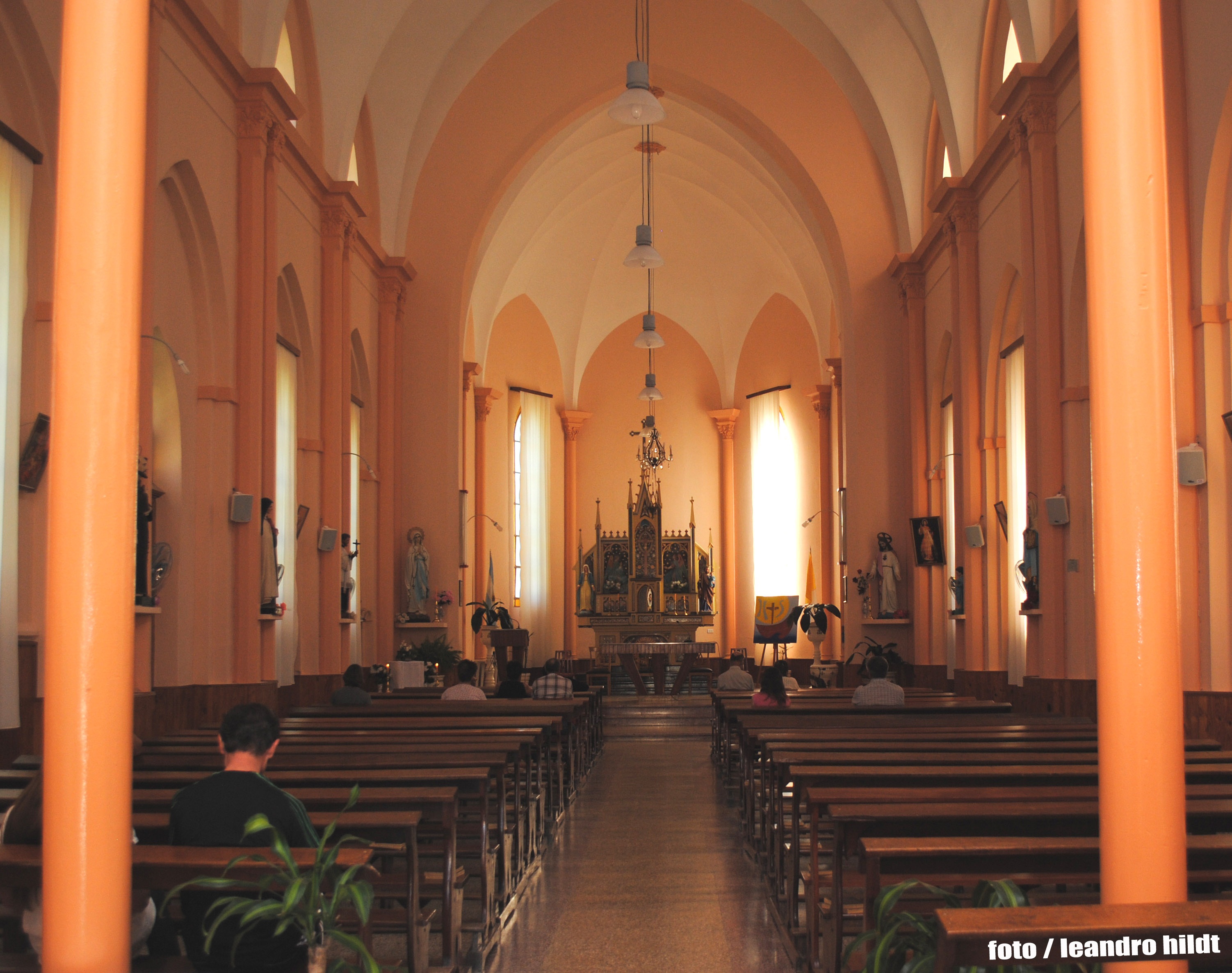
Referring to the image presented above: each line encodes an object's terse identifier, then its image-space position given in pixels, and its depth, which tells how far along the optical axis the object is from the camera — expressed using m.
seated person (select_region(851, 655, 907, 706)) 9.65
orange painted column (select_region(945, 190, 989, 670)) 13.52
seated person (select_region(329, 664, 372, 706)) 10.35
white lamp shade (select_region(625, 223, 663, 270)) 15.04
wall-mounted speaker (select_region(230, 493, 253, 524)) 10.57
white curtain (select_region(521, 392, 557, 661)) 23.91
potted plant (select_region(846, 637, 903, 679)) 15.95
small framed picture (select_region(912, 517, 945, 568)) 15.45
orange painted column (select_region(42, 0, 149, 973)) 2.72
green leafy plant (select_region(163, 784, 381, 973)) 2.65
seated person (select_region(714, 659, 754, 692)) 13.41
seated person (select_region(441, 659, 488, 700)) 11.16
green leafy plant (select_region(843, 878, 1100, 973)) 2.62
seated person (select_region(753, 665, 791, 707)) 9.81
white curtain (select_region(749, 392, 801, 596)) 24.38
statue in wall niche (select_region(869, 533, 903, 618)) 16.20
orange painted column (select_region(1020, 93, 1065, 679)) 10.63
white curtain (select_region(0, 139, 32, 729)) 6.91
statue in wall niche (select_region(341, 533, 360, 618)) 14.52
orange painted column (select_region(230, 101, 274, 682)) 10.69
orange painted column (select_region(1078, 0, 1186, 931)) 2.78
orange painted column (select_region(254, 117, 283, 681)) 11.18
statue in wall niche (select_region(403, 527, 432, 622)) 16.28
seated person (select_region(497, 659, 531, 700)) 12.22
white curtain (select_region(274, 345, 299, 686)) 12.32
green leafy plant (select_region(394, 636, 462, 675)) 15.64
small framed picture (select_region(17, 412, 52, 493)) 7.21
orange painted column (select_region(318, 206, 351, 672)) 13.74
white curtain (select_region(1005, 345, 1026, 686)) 12.44
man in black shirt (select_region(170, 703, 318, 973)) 3.29
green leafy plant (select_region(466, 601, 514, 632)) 17.52
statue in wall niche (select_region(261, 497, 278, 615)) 11.07
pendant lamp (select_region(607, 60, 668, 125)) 11.34
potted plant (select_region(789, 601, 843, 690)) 18.06
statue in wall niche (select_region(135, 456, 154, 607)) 8.41
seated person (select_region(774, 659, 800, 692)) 13.59
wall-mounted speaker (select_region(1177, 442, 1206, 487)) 7.99
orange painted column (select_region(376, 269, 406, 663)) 16.12
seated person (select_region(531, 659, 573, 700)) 12.35
